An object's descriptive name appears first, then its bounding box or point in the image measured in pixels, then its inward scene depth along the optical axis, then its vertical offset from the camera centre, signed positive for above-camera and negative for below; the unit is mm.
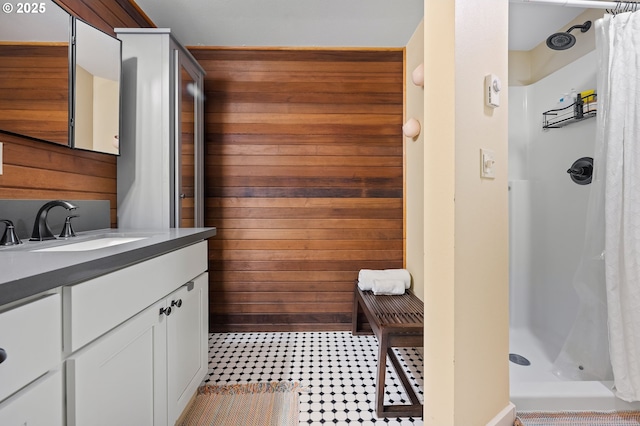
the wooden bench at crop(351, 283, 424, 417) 1468 -618
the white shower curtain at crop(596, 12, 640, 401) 1311 +53
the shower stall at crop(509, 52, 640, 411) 1793 -48
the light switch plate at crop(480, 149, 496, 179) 1137 +189
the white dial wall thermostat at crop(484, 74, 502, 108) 1134 +474
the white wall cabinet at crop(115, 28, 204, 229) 1738 +476
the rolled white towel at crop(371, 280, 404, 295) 1987 -513
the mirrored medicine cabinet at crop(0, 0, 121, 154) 1191 +613
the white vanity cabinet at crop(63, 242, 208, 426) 735 -428
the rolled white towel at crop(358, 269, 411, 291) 2068 -459
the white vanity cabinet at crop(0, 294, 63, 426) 544 -307
